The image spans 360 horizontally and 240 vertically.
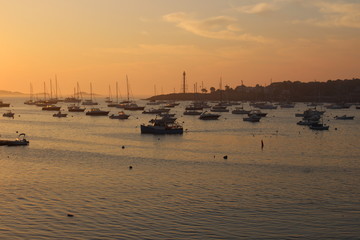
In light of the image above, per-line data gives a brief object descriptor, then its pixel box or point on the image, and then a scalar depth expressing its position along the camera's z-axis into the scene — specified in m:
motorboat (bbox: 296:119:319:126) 129.68
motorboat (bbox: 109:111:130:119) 161.74
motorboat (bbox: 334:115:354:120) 156.45
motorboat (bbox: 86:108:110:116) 182.62
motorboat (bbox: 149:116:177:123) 123.11
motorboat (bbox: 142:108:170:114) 195.09
